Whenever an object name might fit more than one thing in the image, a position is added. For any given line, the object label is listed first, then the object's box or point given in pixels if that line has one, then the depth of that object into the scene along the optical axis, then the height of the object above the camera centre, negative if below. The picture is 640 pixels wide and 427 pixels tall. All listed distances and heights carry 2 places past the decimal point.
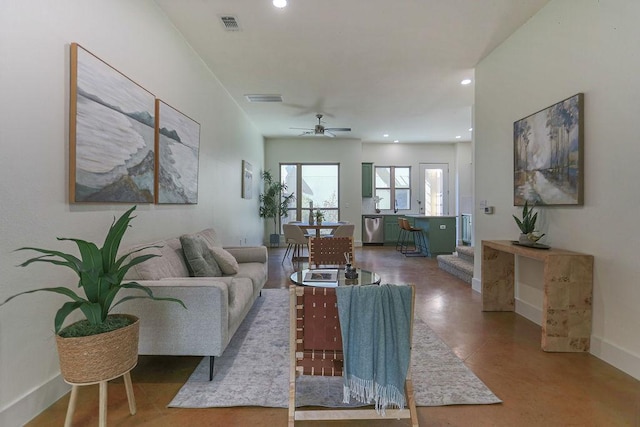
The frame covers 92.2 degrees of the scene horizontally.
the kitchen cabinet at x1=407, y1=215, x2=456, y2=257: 6.78 -0.43
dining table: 6.12 -0.25
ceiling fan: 5.96 +1.76
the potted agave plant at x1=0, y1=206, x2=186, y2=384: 1.43 -0.58
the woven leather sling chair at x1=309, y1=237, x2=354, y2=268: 3.20 -0.38
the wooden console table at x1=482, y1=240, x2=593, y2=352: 2.43 -0.68
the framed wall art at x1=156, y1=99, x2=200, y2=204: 2.88 +0.59
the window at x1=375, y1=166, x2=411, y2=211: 9.27 +0.81
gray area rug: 1.83 -1.11
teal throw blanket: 1.42 -0.59
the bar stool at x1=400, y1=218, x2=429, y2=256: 7.02 -0.71
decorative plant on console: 2.85 -0.12
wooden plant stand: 1.50 -0.95
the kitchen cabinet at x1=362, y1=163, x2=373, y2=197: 8.97 +0.95
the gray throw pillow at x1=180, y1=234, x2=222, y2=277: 2.79 -0.42
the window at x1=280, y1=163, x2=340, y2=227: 8.60 +0.71
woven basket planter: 1.43 -0.69
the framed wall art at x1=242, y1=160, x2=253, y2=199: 6.12 +0.68
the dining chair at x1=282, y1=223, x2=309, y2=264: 5.89 -0.42
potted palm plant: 7.93 +0.31
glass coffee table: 2.22 -0.50
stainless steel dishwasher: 8.74 -0.46
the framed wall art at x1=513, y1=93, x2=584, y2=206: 2.53 +0.55
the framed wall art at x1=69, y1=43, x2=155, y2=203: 1.89 +0.55
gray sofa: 1.96 -0.68
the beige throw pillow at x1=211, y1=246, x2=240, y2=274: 3.08 -0.50
